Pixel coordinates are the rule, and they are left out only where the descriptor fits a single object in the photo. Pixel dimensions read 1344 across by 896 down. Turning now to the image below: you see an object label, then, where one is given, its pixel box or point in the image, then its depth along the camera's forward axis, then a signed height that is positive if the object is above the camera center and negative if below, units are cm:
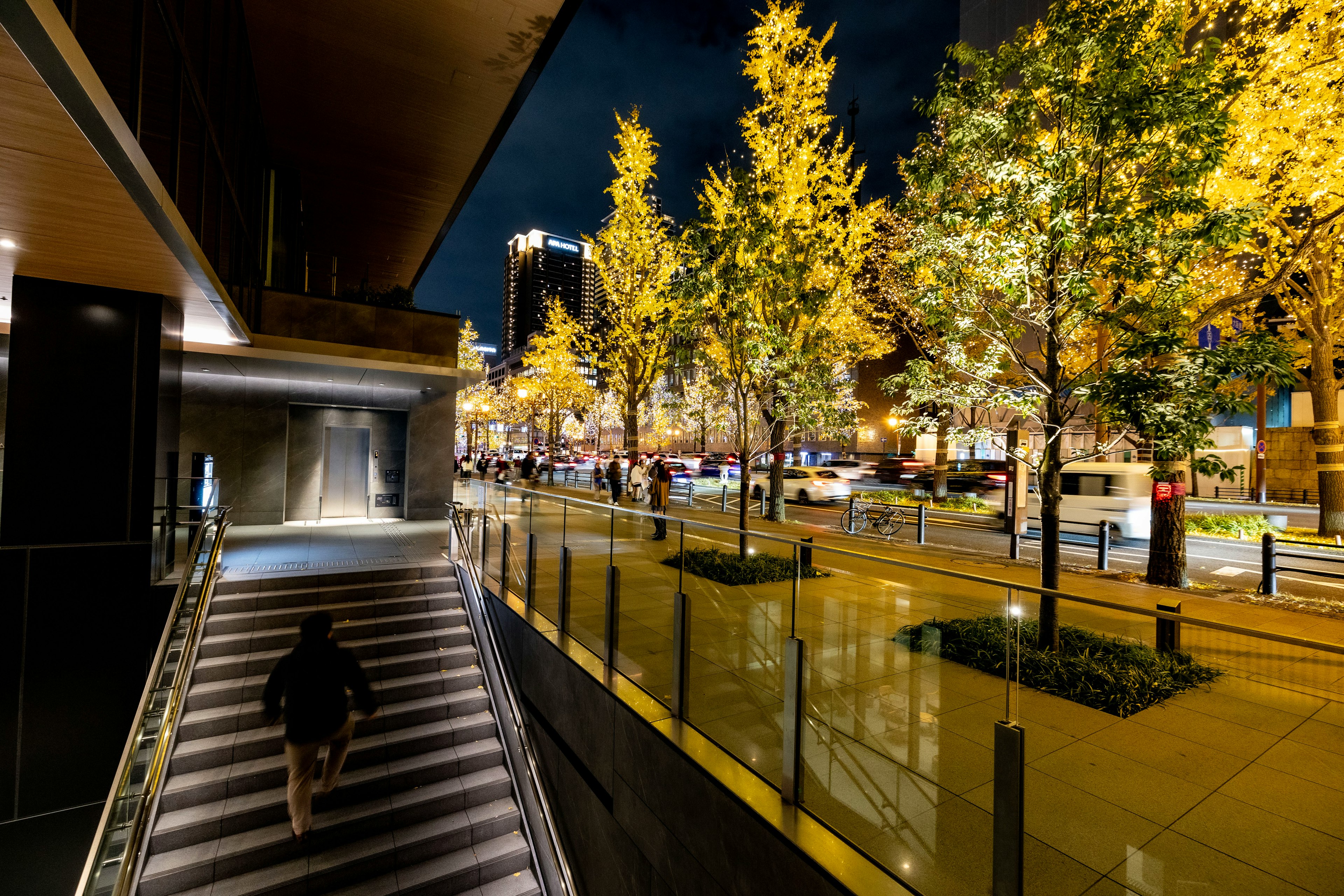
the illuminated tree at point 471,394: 3834 +450
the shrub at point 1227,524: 1528 -141
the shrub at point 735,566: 616 -147
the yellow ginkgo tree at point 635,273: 1823 +612
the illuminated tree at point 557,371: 2514 +467
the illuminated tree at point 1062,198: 560 +283
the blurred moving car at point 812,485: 2381 -93
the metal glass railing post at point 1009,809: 268 -159
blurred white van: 1535 -76
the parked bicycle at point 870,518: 1638 -155
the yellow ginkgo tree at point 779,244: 984 +405
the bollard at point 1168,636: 343 -100
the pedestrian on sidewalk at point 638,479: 1902 -66
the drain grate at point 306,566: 853 -175
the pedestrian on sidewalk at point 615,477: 1992 -64
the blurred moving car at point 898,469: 3222 -27
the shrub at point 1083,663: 353 -170
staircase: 545 -347
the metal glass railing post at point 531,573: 781 -157
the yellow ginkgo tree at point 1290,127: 954 +587
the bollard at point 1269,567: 977 -158
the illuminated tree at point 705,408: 1141 +107
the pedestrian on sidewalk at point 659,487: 1532 -75
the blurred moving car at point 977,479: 2683 -58
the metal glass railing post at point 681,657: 484 -166
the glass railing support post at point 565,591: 691 -161
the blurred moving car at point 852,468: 3312 -27
